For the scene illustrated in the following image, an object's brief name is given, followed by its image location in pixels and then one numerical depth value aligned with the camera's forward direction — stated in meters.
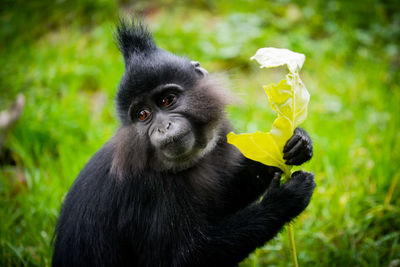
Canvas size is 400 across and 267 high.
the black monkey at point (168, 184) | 2.60
